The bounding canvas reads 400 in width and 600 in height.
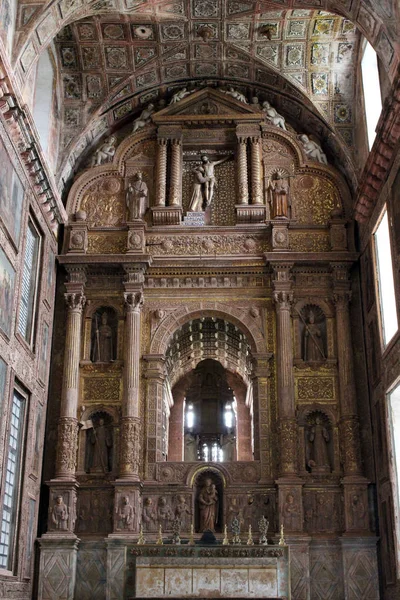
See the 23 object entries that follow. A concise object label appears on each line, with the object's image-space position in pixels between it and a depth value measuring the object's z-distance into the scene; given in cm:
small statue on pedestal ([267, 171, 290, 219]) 2491
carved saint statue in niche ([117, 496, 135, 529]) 2158
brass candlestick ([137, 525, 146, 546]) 2000
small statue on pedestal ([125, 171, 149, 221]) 2514
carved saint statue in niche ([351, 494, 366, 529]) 2133
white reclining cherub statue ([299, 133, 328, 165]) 2596
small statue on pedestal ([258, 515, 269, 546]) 1945
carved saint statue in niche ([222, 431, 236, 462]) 3925
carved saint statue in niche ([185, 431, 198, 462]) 3931
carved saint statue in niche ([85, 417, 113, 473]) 2288
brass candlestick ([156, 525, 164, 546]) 1928
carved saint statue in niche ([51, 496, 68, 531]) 2144
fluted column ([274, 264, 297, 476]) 2217
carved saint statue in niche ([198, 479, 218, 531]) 2227
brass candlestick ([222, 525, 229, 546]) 1900
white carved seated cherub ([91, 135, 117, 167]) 2617
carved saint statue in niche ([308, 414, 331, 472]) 2252
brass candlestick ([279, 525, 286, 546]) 1892
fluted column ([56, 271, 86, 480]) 2217
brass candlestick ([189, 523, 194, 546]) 1900
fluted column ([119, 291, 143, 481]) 2225
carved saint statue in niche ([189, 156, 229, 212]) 2553
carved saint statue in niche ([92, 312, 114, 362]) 2410
